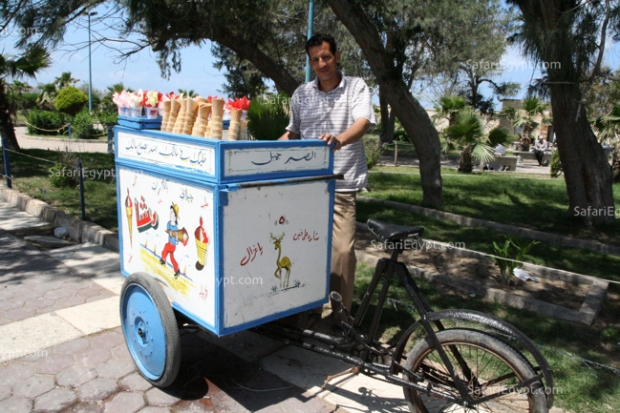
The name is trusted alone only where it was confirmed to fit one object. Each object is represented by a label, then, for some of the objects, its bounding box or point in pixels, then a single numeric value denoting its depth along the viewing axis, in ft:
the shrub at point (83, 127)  82.89
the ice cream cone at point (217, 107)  9.21
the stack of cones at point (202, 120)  9.45
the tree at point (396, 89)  22.62
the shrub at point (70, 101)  102.42
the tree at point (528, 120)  76.32
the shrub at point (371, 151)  46.34
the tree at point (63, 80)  128.57
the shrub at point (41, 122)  88.17
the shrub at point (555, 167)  47.30
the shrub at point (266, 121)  13.38
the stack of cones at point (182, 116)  9.70
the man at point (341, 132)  11.00
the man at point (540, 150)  75.72
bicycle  7.80
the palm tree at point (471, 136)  47.37
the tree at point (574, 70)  15.33
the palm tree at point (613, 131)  43.70
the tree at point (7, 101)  41.98
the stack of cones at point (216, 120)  9.21
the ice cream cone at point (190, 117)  9.68
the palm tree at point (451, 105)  61.11
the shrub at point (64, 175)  28.07
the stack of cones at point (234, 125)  9.34
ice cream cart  8.30
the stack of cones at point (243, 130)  9.58
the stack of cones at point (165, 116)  10.22
